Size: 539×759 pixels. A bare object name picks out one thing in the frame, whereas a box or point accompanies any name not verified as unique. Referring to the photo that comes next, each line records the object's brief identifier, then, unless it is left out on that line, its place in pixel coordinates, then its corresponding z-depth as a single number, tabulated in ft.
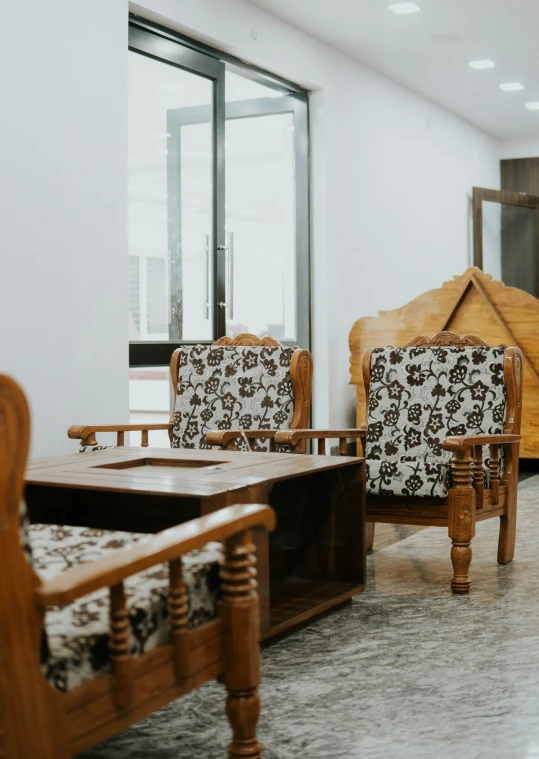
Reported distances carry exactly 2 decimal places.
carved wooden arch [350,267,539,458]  21.84
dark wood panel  35.78
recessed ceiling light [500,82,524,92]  27.96
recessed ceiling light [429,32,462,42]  22.90
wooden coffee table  9.31
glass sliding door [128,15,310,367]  18.70
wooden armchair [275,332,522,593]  12.42
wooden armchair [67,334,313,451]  14.34
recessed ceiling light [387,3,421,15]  20.75
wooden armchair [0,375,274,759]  4.91
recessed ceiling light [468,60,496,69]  25.58
